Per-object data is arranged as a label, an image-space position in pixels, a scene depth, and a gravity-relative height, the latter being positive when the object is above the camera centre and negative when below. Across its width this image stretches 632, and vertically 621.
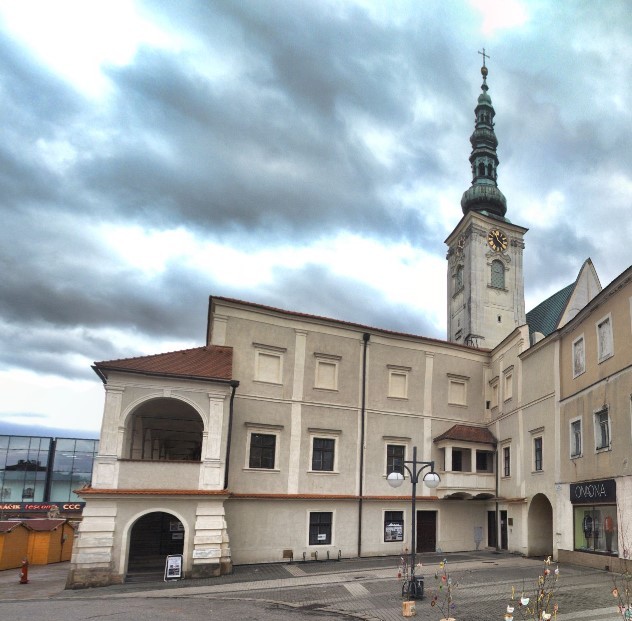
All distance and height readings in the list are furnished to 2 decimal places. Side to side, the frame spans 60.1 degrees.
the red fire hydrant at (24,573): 21.77 -4.87
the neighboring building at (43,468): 69.69 -2.59
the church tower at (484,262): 46.19 +17.31
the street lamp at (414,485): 15.52 -0.51
